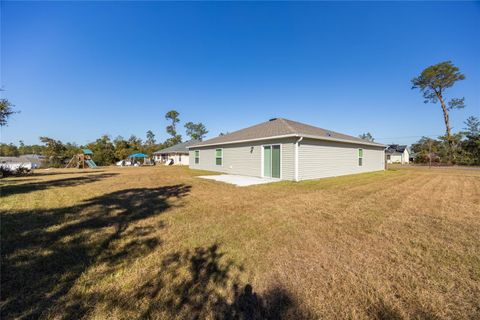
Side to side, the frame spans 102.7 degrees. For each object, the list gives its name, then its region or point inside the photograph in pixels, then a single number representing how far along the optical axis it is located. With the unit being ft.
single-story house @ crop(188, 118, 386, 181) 32.65
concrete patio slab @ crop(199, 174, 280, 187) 29.84
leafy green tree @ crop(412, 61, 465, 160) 101.76
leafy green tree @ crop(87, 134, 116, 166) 96.58
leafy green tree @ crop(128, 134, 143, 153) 115.55
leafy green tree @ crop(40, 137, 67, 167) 83.61
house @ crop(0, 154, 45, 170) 102.32
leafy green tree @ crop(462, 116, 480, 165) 89.40
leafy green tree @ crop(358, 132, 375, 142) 230.31
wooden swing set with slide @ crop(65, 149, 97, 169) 76.59
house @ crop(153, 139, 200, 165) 100.17
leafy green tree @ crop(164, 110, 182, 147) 181.78
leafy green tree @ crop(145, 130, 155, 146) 196.01
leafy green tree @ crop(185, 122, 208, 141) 193.16
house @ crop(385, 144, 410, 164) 146.20
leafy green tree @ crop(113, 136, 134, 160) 107.14
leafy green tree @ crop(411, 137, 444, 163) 109.81
